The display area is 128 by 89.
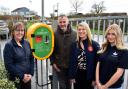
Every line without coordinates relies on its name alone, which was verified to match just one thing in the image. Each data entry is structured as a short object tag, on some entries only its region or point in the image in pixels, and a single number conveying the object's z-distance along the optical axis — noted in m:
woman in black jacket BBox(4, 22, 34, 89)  1.61
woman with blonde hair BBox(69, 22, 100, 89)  1.65
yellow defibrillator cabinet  1.73
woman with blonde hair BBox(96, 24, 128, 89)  1.48
